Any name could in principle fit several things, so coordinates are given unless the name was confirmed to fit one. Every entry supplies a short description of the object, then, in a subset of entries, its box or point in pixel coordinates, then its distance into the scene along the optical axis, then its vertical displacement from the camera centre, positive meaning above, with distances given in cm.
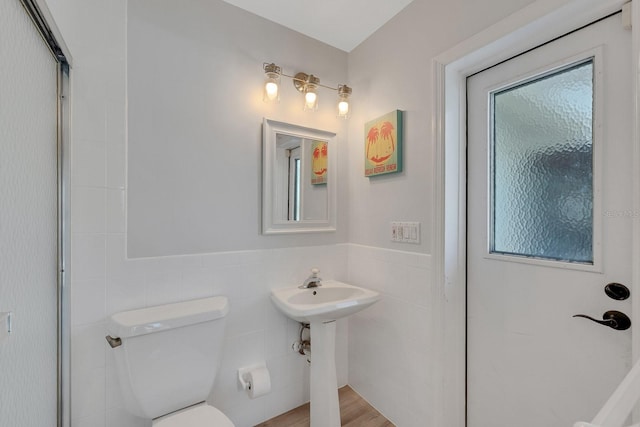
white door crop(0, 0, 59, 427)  73 -3
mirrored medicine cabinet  167 +21
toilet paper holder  150 -91
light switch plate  151 -11
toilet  114 -64
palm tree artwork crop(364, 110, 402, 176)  159 +41
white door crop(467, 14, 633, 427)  99 -6
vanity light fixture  159 +77
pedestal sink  143 -77
